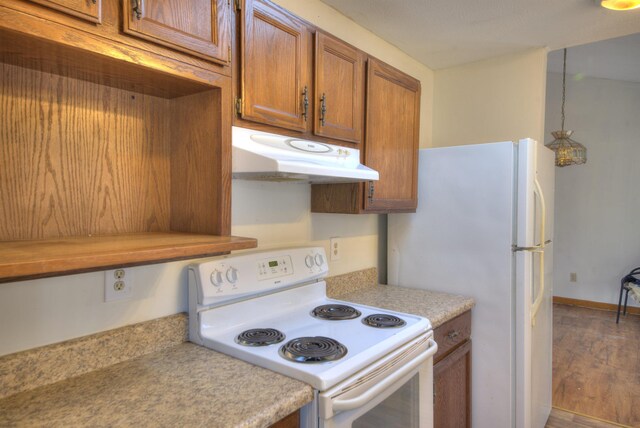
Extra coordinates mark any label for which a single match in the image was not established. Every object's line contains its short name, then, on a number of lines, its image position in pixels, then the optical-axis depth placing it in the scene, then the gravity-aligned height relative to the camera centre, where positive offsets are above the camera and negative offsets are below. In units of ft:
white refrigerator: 6.36 -0.85
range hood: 3.97 +0.49
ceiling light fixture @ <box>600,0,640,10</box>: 5.78 +2.95
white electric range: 3.76 -1.52
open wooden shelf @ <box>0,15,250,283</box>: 2.98 +0.49
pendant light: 12.61 +1.64
